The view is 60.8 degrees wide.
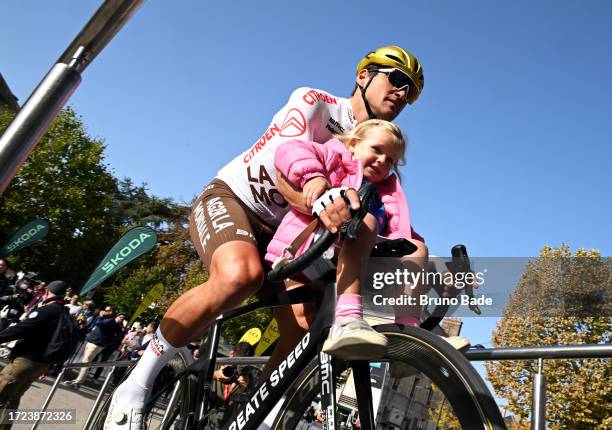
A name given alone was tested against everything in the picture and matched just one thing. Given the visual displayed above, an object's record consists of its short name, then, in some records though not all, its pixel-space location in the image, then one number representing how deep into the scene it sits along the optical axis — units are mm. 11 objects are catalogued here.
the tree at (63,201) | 38188
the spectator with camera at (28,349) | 6645
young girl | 1780
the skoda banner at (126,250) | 12875
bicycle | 1538
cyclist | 2213
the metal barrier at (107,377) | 4582
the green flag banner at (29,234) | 21641
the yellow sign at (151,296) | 14509
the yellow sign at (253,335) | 8738
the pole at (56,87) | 1085
